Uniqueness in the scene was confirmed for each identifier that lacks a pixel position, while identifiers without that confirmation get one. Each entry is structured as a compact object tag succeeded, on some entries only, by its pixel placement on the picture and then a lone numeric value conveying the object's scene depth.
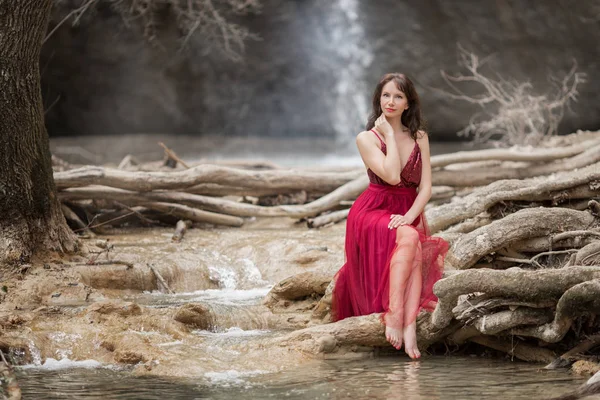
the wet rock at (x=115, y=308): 10.11
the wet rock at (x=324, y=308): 10.35
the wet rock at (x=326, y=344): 9.18
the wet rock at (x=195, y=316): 10.22
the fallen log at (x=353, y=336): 9.21
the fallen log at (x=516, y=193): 11.85
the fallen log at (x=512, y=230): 10.60
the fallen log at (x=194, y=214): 16.65
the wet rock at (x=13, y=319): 9.62
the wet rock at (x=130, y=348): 8.98
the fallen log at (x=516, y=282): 8.33
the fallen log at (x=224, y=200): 16.20
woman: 9.33
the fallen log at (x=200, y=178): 15.76
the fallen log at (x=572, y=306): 8.01
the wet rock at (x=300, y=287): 11.15
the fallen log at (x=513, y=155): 17.67
